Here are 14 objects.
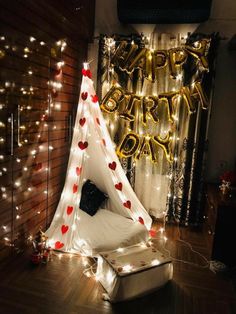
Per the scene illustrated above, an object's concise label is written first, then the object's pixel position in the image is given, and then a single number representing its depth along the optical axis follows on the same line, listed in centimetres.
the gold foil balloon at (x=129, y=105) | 371
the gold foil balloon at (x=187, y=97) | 355
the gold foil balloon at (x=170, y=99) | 361
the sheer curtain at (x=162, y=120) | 364
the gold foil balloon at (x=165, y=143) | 369
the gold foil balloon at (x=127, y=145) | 378
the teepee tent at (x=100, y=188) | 302
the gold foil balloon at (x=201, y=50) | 343
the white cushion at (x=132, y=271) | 227
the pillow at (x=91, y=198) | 336
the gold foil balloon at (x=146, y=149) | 377
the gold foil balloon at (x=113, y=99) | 369
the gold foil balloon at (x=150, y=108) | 367
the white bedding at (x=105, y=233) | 286
